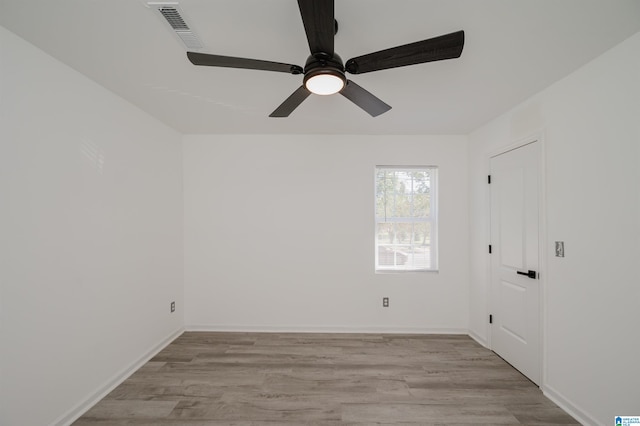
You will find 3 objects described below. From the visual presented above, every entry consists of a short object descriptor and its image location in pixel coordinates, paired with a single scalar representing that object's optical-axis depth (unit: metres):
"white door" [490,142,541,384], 2.33
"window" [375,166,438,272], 3.51
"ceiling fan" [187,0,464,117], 1.12
